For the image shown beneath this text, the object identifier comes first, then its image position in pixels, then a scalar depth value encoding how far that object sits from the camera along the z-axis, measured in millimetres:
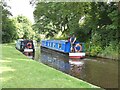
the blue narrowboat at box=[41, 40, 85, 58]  10908
